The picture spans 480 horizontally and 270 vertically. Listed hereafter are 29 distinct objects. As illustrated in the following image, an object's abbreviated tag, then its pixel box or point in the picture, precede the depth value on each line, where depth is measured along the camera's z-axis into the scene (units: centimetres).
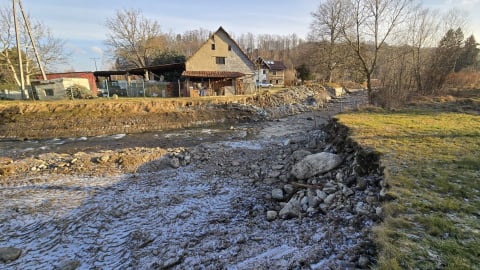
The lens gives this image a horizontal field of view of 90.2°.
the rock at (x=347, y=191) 526
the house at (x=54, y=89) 2186
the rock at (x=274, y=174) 777
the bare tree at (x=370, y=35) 2112
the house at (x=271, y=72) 5300
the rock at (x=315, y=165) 688
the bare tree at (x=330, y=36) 3388
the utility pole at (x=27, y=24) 2188
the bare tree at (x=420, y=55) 1966
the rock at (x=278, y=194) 621
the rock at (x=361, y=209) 445
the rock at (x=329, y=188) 565
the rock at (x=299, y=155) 860
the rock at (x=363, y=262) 319
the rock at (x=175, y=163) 950
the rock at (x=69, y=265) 446
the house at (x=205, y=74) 2567
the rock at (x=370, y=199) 469
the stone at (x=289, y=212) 520
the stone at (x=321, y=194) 545
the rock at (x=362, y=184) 540
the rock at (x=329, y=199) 523
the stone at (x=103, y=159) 994
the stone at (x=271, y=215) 525
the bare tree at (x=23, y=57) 2689
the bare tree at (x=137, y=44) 4038
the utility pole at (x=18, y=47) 2145
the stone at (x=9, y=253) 474
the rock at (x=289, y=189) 630
